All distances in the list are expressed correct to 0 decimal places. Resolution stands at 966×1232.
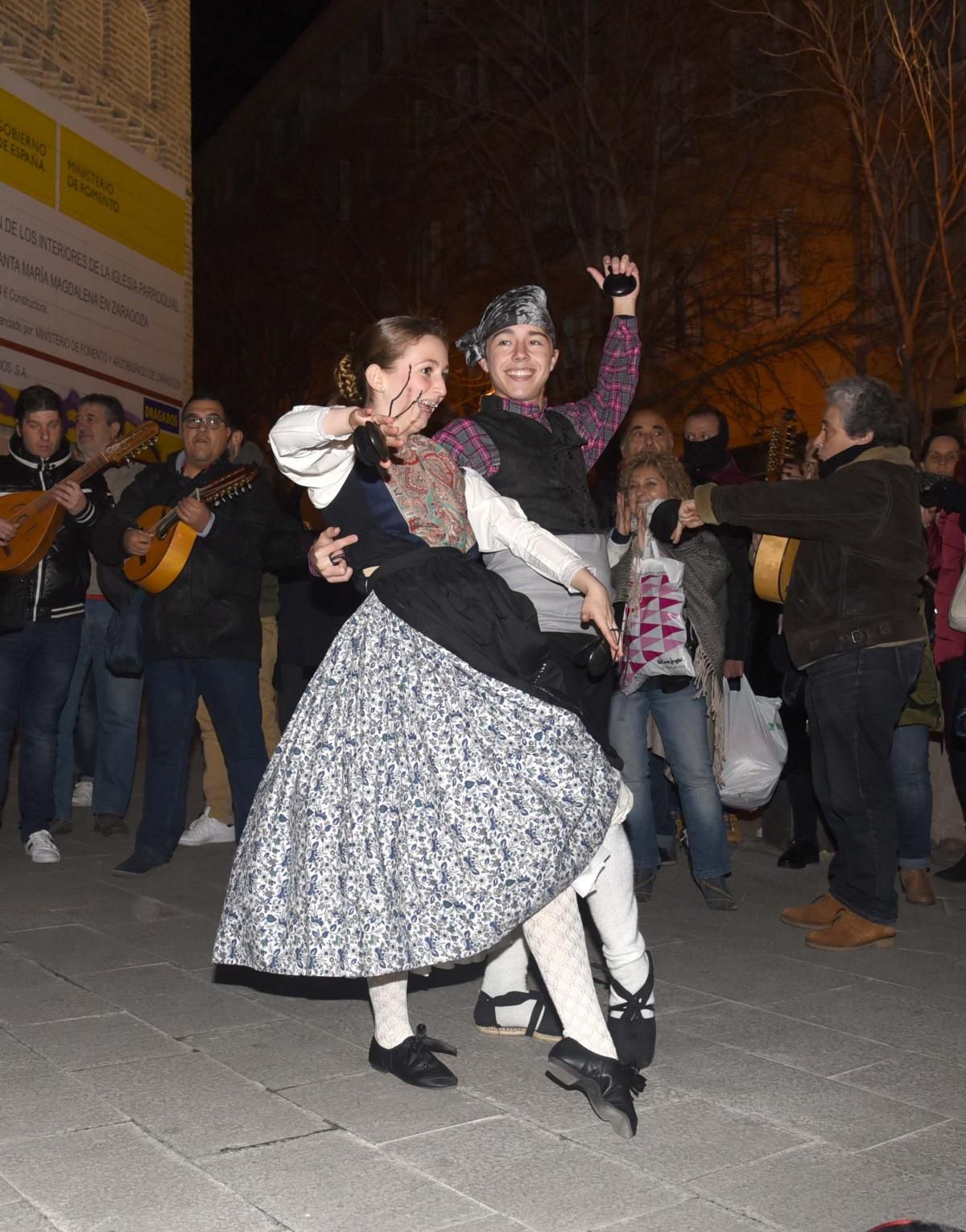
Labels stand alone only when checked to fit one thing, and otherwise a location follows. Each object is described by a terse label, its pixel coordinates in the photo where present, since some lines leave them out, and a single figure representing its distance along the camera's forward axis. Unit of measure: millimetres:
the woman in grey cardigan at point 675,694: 6500
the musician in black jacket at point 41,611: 7480
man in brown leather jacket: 5508
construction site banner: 12570
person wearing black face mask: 7199
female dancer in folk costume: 3539
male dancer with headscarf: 4297
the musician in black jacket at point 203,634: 7027
